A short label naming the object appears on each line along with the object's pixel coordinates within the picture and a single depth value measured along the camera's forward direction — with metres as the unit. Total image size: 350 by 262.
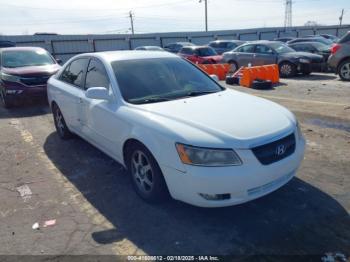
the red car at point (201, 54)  17.50
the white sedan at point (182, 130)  2.96
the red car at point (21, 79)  8.84
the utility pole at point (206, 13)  53.25
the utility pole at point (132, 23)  74.84
